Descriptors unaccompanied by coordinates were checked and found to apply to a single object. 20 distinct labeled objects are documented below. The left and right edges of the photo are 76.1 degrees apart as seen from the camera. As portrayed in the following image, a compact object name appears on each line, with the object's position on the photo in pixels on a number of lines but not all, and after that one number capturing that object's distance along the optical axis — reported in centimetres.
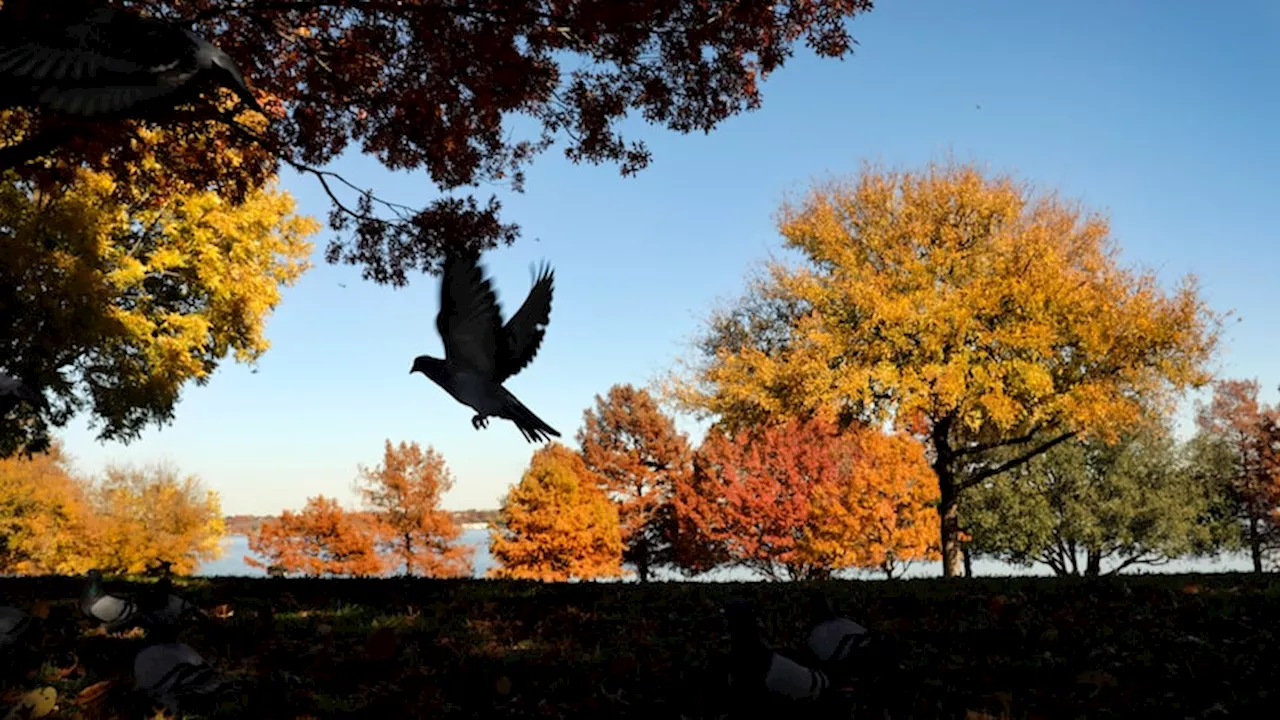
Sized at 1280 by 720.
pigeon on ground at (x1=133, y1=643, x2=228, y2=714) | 458
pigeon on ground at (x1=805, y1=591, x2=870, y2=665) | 447
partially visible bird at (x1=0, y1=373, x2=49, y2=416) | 340
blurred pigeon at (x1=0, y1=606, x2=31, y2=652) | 497
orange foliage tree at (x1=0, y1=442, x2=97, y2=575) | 3403
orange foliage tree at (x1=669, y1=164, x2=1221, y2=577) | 1766
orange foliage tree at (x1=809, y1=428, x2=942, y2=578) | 2952
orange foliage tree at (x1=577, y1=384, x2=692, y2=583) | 4438
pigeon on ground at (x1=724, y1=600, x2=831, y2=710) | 393
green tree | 4022
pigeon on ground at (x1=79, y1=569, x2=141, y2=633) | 618
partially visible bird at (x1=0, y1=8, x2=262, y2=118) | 283
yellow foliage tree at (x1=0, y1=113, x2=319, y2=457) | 1572
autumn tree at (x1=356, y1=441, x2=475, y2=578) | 4156
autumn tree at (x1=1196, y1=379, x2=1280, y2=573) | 4075
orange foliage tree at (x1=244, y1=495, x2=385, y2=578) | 3988
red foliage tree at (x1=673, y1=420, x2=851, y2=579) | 3288
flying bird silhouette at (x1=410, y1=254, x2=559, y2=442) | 317
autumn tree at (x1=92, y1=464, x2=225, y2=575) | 3416
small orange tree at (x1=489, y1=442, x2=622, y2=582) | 3638
